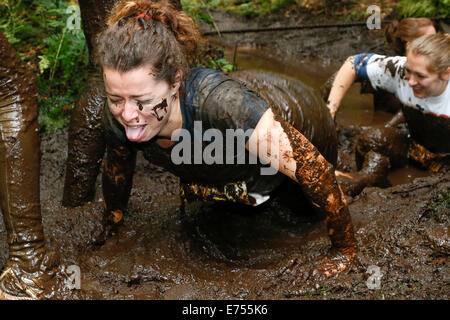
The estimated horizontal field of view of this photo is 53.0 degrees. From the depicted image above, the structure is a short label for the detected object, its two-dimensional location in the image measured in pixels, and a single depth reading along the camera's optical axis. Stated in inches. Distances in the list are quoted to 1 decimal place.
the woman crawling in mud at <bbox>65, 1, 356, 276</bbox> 87.8
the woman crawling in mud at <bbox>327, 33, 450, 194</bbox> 152.6
